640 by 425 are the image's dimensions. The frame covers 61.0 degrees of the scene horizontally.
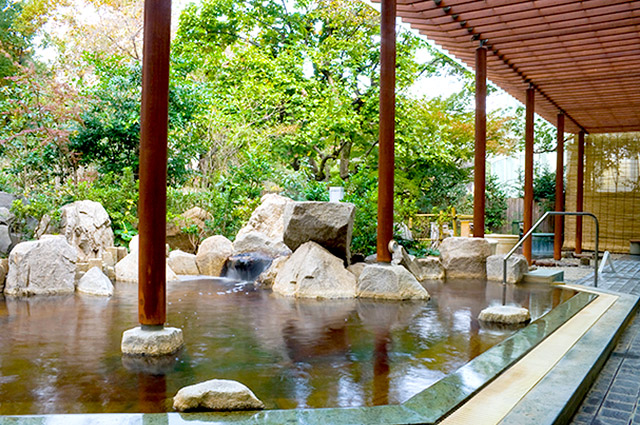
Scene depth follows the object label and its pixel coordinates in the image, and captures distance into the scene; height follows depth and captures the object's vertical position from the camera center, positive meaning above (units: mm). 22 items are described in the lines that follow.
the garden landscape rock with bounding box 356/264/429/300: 6684 -855
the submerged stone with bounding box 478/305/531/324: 5113 -938
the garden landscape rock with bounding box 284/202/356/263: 7527 -111
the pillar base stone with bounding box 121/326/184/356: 3908 -933
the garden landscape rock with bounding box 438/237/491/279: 8703 -681
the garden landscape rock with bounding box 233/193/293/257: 9617 -319
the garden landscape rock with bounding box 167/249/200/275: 9609 -883
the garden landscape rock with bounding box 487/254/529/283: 8164 -791
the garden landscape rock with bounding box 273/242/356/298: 6969 -810
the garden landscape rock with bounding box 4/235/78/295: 7043 -728
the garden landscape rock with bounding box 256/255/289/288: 8180 -894
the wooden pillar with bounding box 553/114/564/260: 12586 +686
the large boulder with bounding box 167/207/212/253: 11211 -291
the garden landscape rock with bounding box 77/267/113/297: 7133 -946
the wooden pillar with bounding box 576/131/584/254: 14289 +652
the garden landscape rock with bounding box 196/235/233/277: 9531 -730
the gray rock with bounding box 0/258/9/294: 7109 -759
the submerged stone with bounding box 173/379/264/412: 2674 -913
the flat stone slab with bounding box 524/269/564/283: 8003 -893
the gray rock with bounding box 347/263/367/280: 7746 -765
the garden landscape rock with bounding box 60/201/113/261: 8961 -237
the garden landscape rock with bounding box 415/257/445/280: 8688 -842
